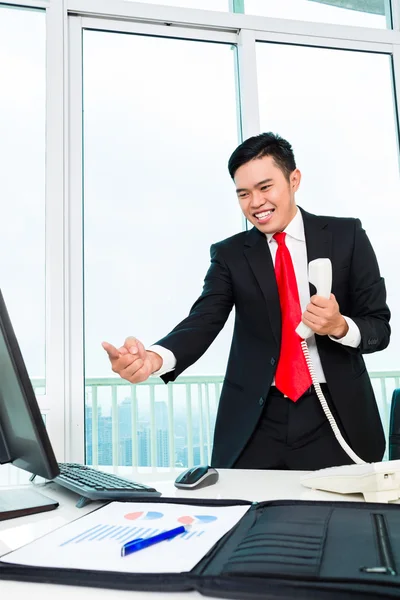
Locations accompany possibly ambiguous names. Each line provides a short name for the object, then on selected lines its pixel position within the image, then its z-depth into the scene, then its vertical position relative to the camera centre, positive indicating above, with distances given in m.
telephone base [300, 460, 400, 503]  0.94 -0.21
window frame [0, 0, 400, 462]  2.49 +1.17
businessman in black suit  1.68 +0.09
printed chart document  0.64 -0.23
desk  0.58 -0.24
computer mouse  1.12 -0.23
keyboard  0.98 -0.22
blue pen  0.67 -0.21
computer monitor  0.87 -0.10
